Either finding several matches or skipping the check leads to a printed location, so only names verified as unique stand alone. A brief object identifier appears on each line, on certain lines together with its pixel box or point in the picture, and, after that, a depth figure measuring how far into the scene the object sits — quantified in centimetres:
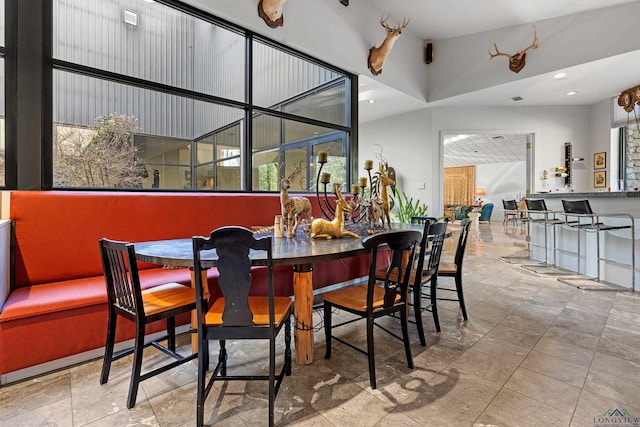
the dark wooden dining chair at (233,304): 124
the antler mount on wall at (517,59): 461
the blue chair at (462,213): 1001
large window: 245
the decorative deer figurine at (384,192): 243
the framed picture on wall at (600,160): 605
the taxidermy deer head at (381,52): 423
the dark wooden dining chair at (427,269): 187
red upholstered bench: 162
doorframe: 620
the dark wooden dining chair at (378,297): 156
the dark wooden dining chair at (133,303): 142
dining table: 139
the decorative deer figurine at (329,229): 204
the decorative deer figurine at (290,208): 214
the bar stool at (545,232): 414
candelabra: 224
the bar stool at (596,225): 325
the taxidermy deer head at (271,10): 319
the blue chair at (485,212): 1050
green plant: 532
